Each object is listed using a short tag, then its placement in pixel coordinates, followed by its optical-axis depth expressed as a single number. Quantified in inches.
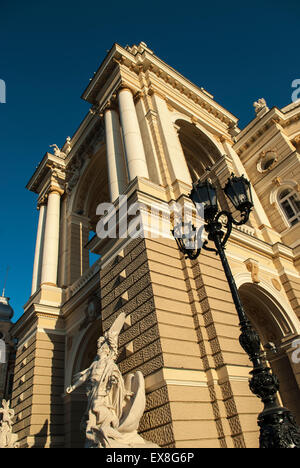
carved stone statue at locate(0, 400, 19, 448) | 496.7
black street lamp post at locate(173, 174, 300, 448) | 184.0
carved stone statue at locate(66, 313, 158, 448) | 279.7
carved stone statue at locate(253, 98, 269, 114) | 849.8
